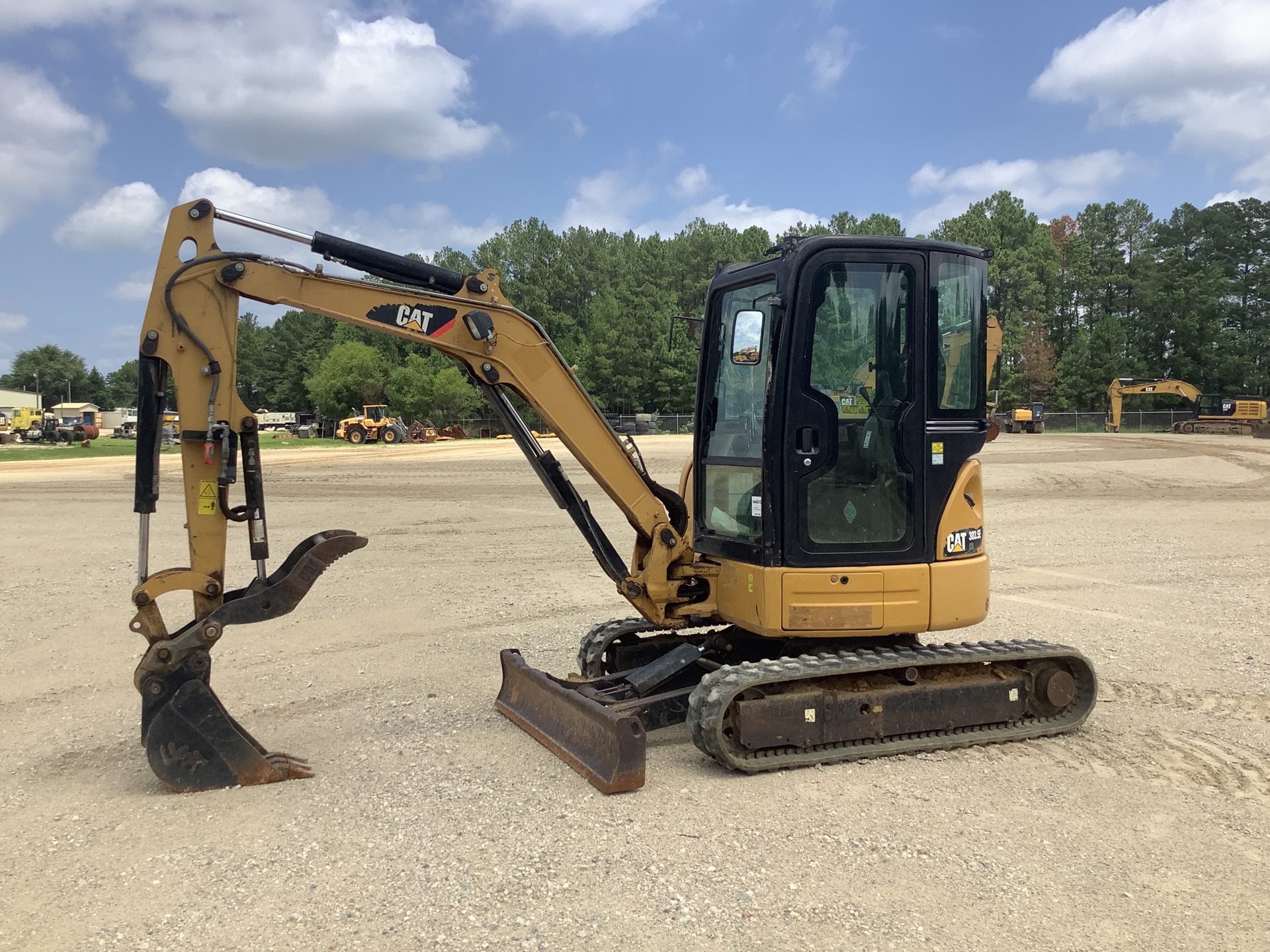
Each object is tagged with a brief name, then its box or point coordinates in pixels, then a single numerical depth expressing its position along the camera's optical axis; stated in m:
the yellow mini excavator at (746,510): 5.22
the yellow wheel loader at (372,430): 49.84
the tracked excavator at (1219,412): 49.66
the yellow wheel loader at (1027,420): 55.22
